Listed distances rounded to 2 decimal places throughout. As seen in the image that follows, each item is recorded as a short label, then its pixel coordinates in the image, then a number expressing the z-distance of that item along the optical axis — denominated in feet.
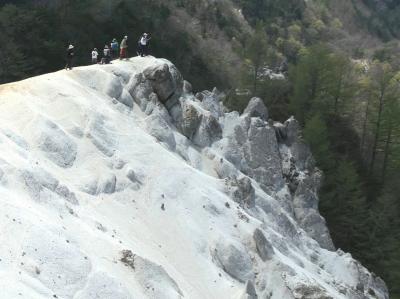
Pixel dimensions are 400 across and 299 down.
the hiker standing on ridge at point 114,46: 122.11
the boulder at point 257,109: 170.09
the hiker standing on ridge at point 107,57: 113.60
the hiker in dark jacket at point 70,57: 107.96
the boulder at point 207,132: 117.70
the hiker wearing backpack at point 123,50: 116.26
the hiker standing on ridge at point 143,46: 122.01
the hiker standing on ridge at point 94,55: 119.34
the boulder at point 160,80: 113.70
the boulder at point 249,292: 80.47
